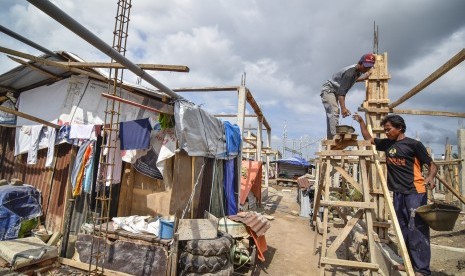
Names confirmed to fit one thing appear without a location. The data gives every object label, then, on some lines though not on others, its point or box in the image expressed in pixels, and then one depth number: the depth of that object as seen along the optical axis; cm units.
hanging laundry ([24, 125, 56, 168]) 712
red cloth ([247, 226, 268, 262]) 622
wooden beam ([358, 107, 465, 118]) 567
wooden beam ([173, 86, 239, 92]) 963
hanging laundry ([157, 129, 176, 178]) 596
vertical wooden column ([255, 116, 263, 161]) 1400
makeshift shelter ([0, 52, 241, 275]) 597
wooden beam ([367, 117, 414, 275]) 349
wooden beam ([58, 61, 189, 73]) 435
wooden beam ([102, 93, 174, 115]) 484
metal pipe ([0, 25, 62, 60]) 361
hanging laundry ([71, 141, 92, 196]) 640
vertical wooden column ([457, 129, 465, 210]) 1023
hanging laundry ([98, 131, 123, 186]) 604
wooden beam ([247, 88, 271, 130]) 1044
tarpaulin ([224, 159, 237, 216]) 881
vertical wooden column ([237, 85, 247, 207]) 943
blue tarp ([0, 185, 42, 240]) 623
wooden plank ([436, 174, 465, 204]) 611
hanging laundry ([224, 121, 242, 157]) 846
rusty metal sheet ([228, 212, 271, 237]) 630
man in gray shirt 559
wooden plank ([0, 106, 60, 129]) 593
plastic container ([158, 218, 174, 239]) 530
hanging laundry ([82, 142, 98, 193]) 633
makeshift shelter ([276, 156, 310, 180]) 2625
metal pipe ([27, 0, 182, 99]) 246
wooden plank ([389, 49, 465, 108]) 350
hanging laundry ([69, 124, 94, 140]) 646
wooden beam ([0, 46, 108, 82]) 391
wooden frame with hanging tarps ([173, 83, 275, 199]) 945
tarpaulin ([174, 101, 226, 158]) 598
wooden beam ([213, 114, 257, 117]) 1054
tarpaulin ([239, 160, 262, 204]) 1183
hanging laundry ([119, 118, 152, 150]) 592
